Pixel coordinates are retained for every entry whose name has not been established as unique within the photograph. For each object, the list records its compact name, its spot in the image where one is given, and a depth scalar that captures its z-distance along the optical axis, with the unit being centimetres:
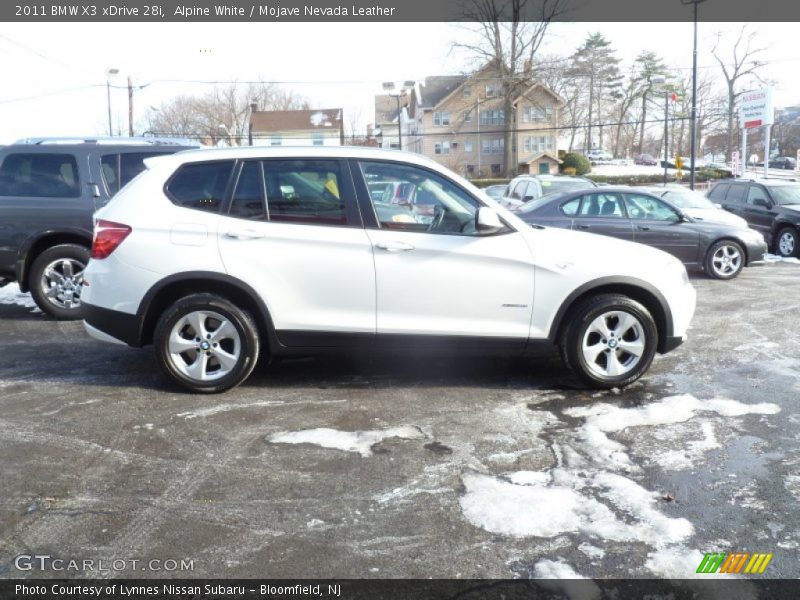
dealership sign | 2598
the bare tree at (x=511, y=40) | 5469
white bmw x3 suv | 521
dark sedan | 1080
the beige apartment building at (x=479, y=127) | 6631
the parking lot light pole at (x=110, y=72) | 3536
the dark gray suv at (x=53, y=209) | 795
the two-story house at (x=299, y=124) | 7012
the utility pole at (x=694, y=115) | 2605
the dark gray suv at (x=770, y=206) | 1420
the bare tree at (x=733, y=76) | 6166
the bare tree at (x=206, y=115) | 6281
